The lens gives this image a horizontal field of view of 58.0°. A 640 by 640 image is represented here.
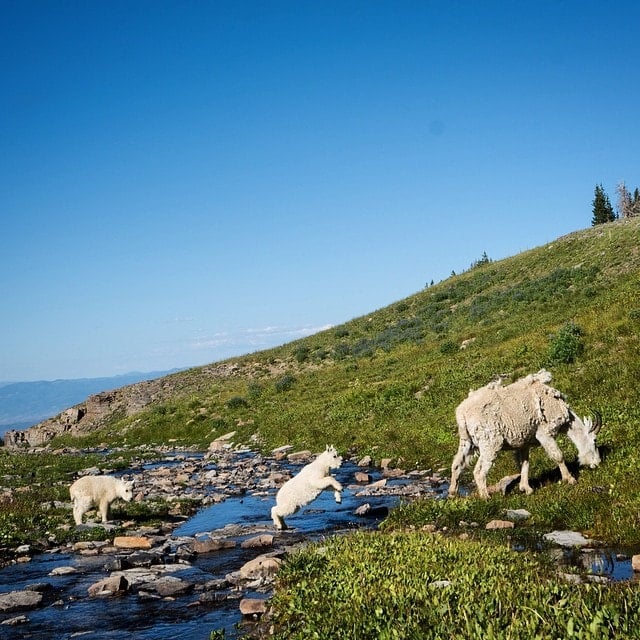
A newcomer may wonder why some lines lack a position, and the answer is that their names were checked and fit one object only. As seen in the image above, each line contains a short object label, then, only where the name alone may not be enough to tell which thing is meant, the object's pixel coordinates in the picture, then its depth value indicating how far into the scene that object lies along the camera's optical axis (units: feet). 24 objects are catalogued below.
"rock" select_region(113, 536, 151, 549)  43.75
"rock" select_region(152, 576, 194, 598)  32.14
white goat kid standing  51.85
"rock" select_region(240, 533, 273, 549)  41.47
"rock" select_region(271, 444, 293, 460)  87.11
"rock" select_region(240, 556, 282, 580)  33.14
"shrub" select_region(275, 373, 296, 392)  143.43
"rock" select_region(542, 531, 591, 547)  33.30
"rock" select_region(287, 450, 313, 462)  83.45
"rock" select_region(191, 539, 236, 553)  41.29
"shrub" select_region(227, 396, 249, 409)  136.98
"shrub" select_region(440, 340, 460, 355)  117.91
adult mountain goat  45.75
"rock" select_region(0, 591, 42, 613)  30.86
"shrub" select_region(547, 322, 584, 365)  79.97
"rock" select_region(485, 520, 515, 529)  37.14
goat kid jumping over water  45.83
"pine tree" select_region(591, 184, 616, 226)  381.81
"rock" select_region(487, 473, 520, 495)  46.29
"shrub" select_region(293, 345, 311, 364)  182.19
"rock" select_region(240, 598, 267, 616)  27.63
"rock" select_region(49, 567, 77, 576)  37.40
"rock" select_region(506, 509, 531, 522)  38.94
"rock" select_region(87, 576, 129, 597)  32.68
